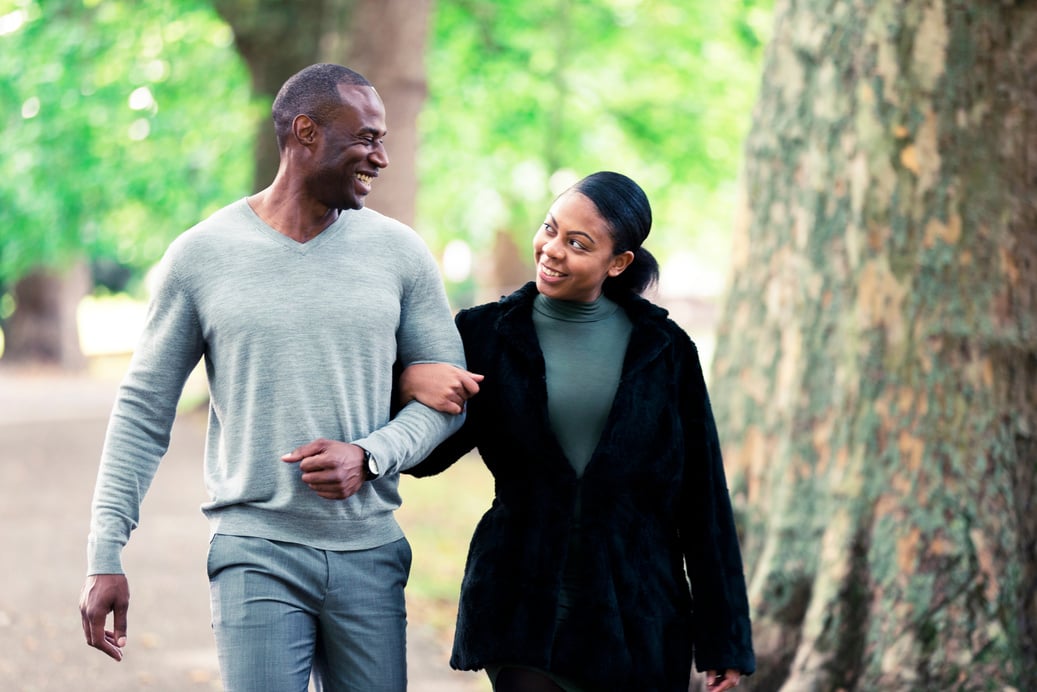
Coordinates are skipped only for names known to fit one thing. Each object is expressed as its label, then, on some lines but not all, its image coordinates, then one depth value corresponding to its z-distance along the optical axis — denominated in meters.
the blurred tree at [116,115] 30.15
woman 6.62
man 6.15
